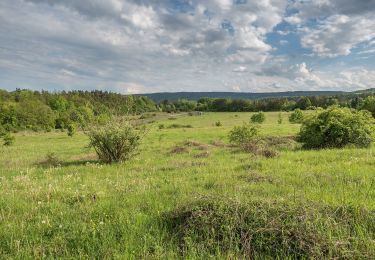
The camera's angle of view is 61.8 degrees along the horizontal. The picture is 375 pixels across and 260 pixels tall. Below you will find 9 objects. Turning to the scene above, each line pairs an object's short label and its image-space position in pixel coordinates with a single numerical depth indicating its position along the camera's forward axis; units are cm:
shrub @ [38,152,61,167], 1503
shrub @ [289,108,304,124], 6233
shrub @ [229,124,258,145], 2323
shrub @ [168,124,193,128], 6961
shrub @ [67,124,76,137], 5372
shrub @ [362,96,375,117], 6851
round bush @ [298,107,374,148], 1642
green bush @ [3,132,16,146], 3802
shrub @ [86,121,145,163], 1440
